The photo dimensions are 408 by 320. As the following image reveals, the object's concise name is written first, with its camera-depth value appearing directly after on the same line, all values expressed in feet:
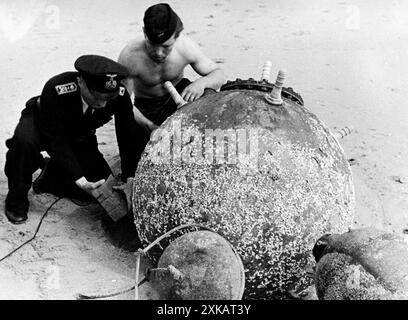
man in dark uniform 11.87
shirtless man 12.62
